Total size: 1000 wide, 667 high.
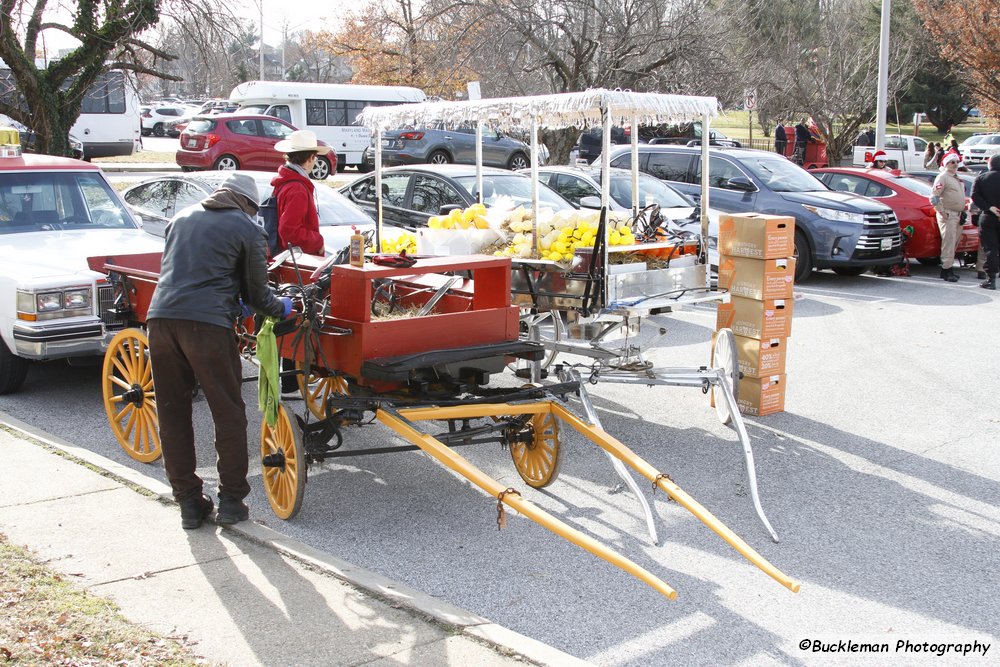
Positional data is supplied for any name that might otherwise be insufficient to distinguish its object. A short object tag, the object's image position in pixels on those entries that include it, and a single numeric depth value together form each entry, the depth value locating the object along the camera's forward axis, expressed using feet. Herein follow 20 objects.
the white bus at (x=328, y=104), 101.81
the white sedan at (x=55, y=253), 25.50
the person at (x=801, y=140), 86.69
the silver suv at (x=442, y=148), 87.97
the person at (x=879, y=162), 60.80
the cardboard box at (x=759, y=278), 26.30
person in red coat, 25.99
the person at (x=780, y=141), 91.04
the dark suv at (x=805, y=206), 47.91
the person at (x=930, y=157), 75.97
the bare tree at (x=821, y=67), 100.22
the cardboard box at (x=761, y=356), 26.35
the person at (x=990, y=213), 47.01
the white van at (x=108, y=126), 95.25
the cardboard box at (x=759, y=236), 26.20
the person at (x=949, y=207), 48.80
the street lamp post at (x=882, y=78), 73.56
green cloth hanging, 18.15
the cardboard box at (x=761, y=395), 26.53
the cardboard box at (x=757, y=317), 26.37
